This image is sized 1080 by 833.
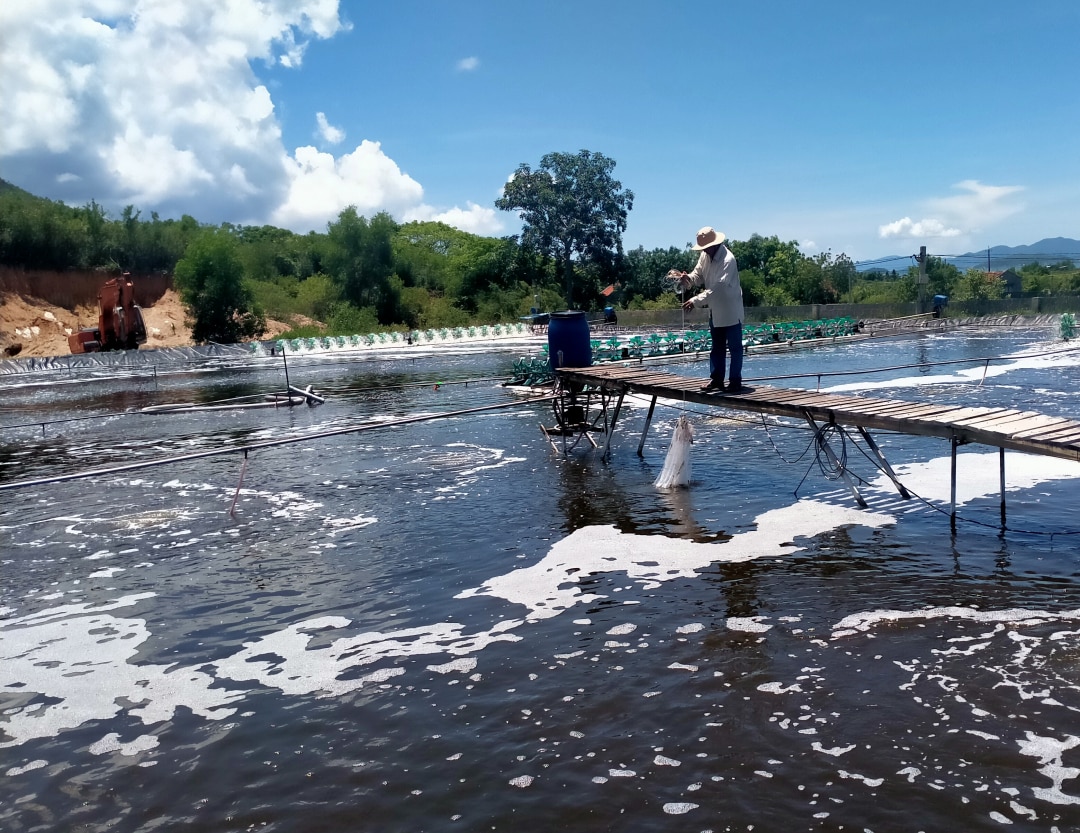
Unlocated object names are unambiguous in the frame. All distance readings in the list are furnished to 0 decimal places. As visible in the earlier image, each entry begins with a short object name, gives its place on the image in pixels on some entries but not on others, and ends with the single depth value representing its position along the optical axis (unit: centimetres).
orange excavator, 4044
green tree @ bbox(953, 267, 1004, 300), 6712
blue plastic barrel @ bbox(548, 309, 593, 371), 1343
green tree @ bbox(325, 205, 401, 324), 7069
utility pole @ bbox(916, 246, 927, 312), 4862
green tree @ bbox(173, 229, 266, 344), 5322
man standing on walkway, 922
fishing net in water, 1085
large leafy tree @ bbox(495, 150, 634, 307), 7044
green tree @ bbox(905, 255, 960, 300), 7275
